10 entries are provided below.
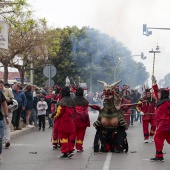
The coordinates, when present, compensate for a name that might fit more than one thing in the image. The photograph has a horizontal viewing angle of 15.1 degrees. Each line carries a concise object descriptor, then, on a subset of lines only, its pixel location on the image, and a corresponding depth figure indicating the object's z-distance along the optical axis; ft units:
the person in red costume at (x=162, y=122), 47.88
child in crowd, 83.87
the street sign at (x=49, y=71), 108.58
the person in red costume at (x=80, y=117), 55.52
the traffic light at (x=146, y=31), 114.66
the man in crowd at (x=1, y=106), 45.45
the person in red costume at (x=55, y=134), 56.98
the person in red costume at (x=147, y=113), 66.23
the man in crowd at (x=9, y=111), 56.03
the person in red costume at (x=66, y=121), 50.42
